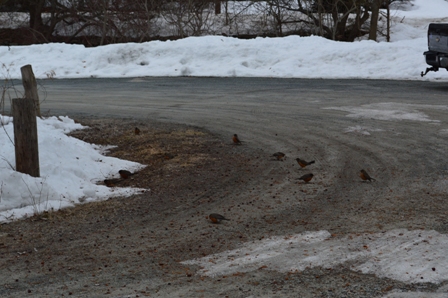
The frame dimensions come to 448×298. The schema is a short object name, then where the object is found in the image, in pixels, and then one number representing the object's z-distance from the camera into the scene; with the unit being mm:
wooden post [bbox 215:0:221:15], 34731
